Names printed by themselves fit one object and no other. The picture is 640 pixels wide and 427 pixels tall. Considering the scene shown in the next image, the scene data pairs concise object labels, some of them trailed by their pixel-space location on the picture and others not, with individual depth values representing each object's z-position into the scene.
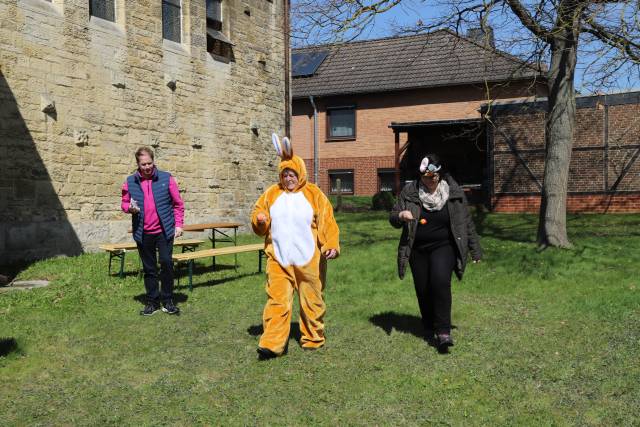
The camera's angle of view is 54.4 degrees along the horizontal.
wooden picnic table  10.88
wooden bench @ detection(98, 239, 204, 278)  9.45
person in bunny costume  5.50
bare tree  10.75
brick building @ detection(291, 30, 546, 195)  25.45
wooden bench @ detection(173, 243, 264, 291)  8.42
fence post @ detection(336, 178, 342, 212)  22.85
